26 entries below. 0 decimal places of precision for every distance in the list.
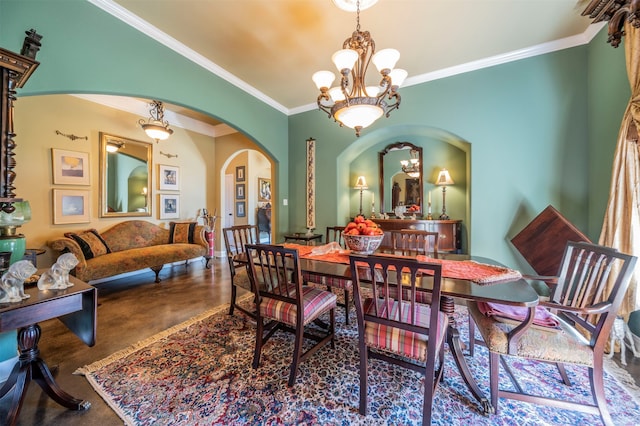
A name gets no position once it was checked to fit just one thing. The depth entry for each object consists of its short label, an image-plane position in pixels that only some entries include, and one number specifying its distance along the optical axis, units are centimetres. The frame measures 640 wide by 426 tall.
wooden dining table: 126
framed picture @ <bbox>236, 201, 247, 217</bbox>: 651
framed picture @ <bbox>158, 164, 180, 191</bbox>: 468
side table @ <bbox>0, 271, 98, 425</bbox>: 126
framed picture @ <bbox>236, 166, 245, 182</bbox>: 647
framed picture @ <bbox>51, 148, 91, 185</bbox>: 338
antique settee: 313
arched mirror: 416
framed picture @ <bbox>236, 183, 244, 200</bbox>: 651
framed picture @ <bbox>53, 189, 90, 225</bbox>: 340
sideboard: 358
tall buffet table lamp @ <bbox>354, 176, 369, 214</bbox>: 442
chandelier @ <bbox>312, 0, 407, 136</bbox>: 180
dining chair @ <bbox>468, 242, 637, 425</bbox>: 124
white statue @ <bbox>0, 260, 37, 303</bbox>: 118
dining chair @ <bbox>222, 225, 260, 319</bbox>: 228
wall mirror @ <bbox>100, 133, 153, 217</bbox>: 392
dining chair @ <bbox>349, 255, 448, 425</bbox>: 120
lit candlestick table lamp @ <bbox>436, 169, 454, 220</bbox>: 378
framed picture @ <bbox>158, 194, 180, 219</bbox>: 472
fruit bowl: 192
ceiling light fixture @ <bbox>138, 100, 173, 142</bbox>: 380
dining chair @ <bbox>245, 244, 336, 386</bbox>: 162
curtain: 185
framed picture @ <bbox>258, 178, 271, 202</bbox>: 704
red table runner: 154
